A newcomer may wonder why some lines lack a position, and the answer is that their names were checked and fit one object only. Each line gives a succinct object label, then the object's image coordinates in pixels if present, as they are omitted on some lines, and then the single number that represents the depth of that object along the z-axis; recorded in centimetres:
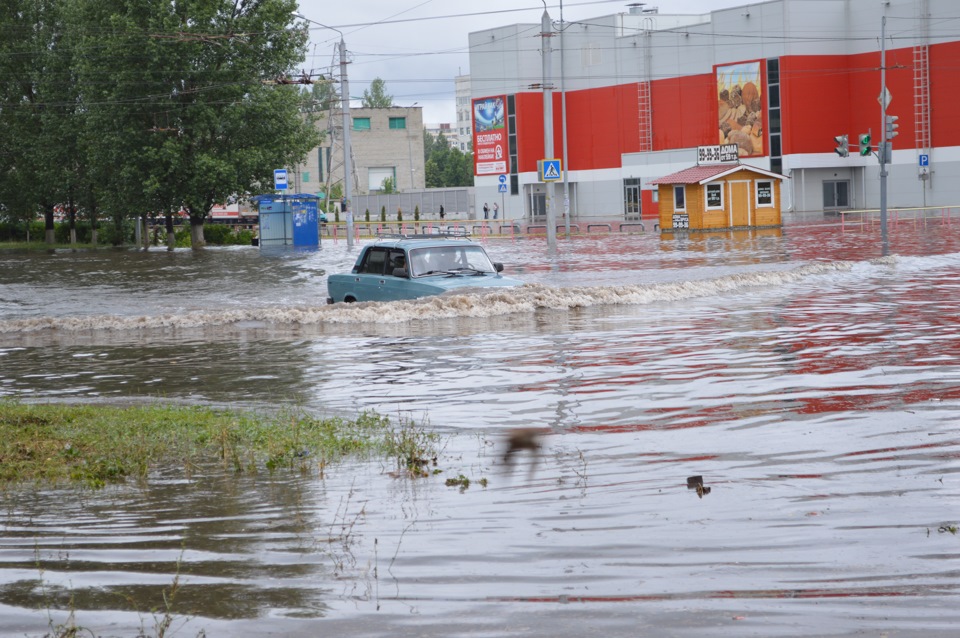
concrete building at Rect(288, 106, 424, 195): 13038
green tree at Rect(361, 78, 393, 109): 16771
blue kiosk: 5619
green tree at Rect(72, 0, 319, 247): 5572
